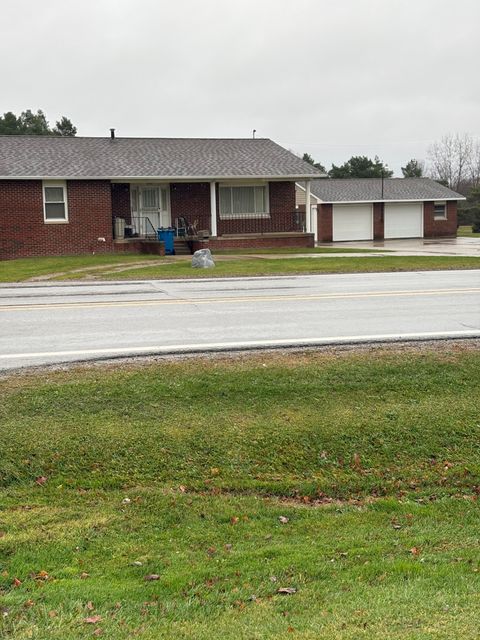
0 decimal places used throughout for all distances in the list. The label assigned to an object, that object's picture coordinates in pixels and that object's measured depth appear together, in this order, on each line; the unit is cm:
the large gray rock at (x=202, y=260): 2144
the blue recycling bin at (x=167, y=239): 2778
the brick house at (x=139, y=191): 2817
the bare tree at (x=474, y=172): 8338
